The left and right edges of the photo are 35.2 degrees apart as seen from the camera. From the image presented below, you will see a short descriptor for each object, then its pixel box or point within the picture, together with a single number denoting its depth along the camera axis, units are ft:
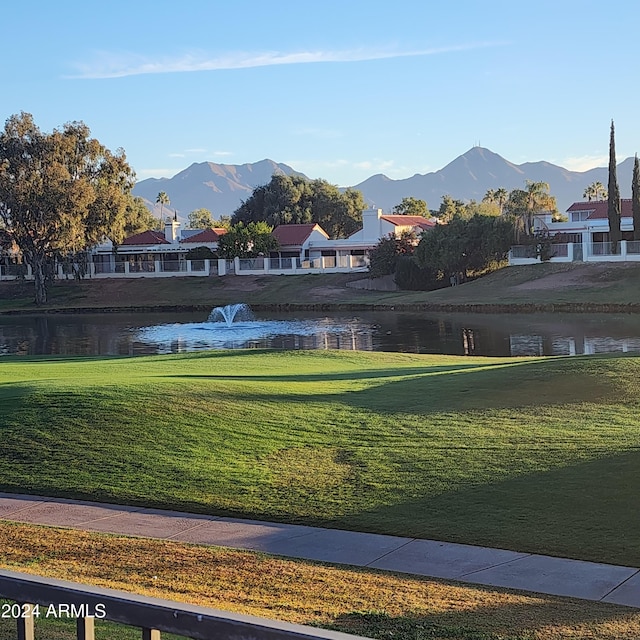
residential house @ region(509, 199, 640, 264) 233.55
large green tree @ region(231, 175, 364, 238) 402.72
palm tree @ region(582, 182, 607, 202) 437.66
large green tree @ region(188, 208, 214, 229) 588.09
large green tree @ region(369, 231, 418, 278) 259.60
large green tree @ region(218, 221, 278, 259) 288.51
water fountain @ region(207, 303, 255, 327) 200.13
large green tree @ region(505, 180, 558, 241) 249.34
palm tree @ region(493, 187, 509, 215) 376.27
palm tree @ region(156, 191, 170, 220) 609.01
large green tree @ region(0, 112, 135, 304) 257.55
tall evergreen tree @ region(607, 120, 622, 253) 243.81
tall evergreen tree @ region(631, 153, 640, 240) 248.11
